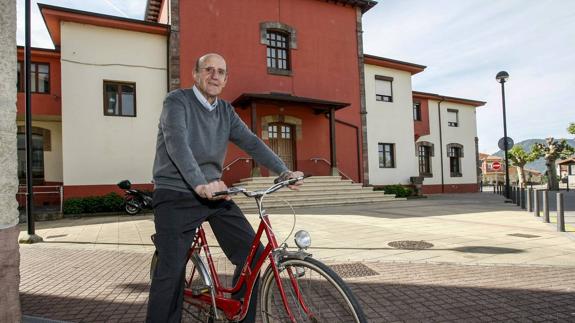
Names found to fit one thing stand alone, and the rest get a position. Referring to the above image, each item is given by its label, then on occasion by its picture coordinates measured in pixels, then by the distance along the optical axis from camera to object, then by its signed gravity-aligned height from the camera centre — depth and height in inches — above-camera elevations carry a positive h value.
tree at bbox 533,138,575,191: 1280.8 +48.7
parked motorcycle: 498.0 -33.3
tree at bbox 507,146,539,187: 1711.0 +45.3
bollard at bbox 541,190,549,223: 310.1 -35.5
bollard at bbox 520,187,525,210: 488.0 -41.7
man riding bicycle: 91.7 -2.2
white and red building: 549.3 +149.1
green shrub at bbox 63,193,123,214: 500.1 -37.2
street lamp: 618.2 +119.7
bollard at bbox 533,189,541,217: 380.0 -40.8
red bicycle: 79.7 -27.7
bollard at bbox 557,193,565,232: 287.7 -38.2
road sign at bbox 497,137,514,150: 612.2 +40.4
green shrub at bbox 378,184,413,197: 723.4 -40.2
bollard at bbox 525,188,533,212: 433.1 -39.4
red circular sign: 813.5 +2.6
